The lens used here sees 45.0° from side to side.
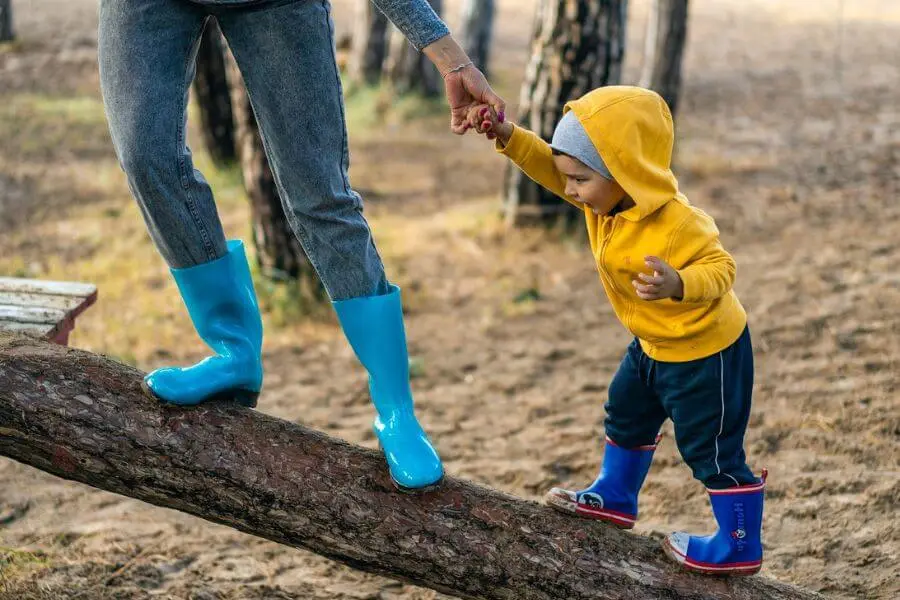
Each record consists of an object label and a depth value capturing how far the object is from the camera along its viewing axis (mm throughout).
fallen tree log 2691
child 2406
